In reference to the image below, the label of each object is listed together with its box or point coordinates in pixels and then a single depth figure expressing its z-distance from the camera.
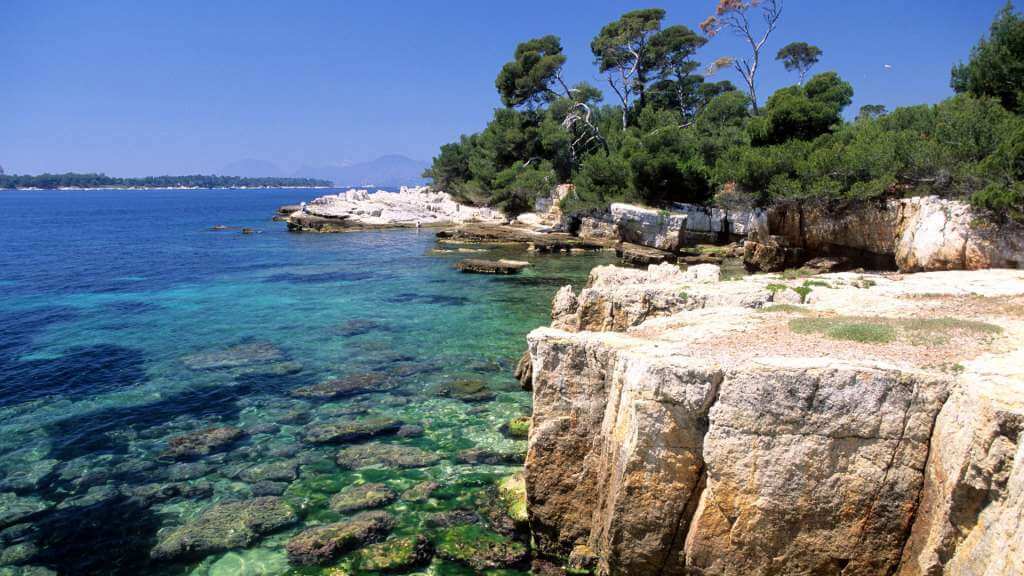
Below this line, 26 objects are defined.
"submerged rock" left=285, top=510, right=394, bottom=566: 9.81
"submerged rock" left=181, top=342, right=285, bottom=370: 19.62
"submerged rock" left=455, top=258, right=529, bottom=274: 36.66
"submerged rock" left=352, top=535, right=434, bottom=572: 9.57
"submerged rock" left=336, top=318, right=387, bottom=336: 23.66
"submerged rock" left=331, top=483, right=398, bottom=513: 11.29
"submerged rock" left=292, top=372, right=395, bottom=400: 17.00
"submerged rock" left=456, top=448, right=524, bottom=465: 12.91
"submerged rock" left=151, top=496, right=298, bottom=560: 10.09
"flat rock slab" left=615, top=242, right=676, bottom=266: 37.84
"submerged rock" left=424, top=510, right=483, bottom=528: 10.71
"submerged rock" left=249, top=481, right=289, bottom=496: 11.83
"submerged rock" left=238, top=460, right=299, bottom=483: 12.40
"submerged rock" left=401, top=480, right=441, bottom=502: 11.56
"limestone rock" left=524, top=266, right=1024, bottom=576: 6.93
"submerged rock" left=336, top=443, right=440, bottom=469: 12.91
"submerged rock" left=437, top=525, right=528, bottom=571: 9.62
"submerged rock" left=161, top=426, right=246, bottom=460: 13.45
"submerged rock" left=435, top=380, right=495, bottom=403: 16.67
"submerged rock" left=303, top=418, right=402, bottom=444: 14.16
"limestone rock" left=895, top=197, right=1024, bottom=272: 19.56
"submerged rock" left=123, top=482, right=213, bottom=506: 11.66
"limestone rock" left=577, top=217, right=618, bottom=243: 48.56
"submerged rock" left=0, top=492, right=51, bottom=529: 10.91
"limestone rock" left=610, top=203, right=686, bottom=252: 42.69
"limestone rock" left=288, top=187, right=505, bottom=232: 65.81
